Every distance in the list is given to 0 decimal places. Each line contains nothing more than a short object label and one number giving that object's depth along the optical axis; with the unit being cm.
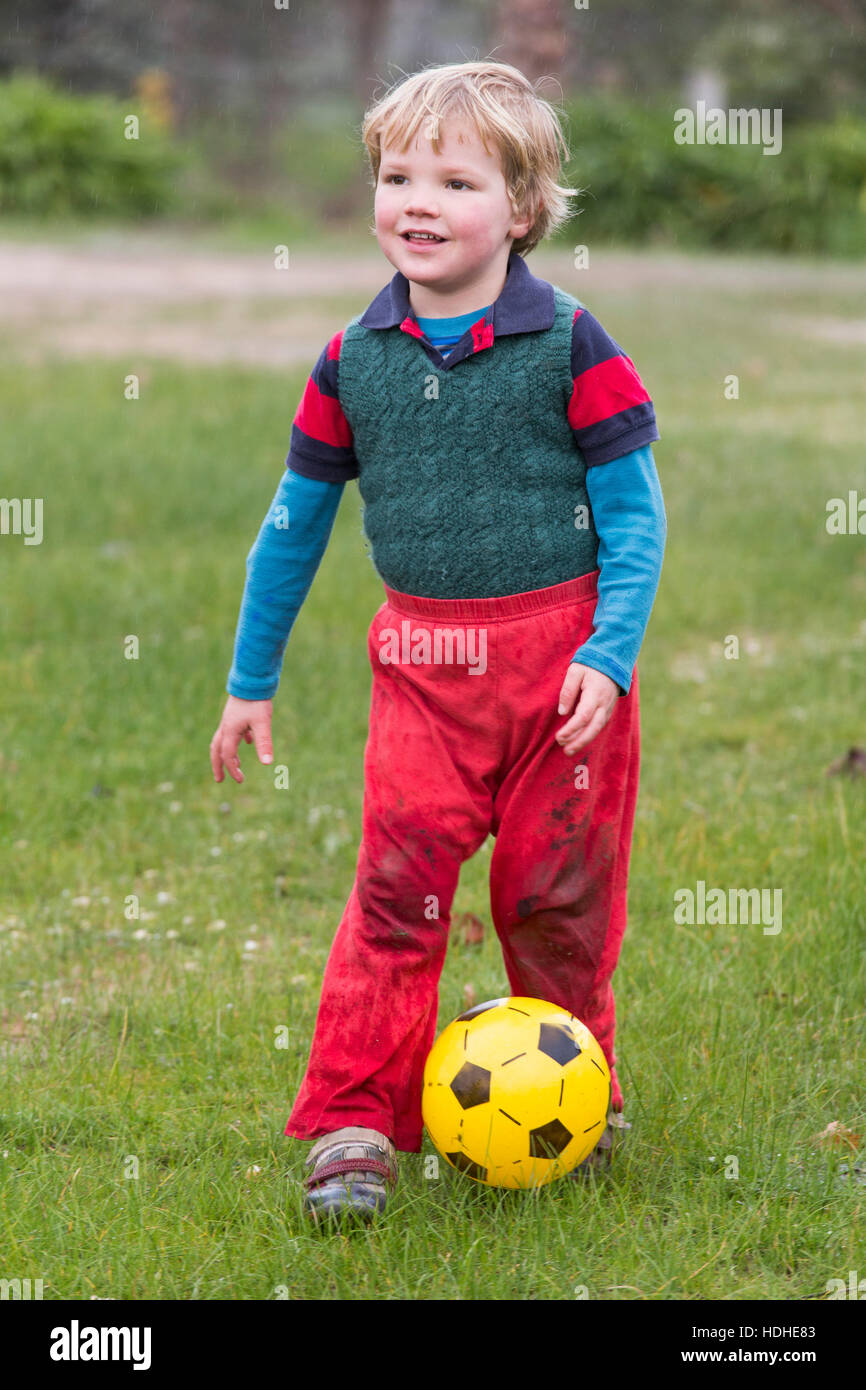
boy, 558
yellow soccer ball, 561
